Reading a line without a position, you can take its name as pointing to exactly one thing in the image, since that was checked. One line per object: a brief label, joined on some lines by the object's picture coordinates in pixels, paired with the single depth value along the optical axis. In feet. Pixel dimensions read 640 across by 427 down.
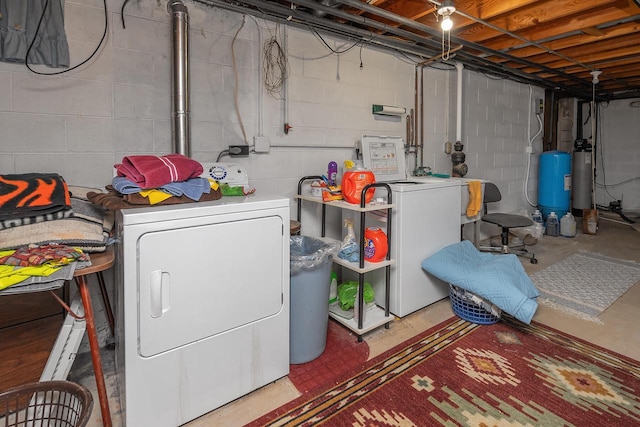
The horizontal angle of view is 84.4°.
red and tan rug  5.00
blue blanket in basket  6.77
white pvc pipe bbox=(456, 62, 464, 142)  12.34
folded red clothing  4.86
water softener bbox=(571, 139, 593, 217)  18.01
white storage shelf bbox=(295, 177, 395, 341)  6.88
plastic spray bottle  7.36
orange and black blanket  4.45
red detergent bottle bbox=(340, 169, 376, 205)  7.07
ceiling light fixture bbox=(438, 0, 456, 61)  7.48
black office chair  11.76
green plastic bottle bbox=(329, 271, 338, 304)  8.09
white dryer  4.40
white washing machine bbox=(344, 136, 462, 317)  7.61
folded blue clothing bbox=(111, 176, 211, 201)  4.86
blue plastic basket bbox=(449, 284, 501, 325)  7.63
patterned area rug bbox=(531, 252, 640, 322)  8.59
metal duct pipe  6.86
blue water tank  16.31
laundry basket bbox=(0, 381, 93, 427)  3.30
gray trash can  6.09
